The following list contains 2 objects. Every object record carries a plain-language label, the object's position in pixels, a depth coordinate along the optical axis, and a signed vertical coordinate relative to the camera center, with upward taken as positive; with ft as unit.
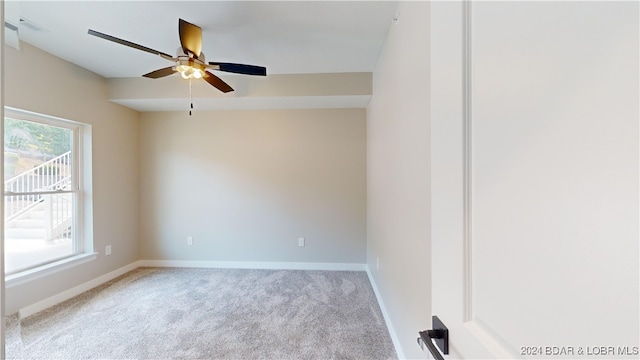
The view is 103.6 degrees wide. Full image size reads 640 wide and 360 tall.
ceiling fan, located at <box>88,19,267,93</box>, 5.69 +2.98
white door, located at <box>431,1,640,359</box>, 1.04 -0.01
